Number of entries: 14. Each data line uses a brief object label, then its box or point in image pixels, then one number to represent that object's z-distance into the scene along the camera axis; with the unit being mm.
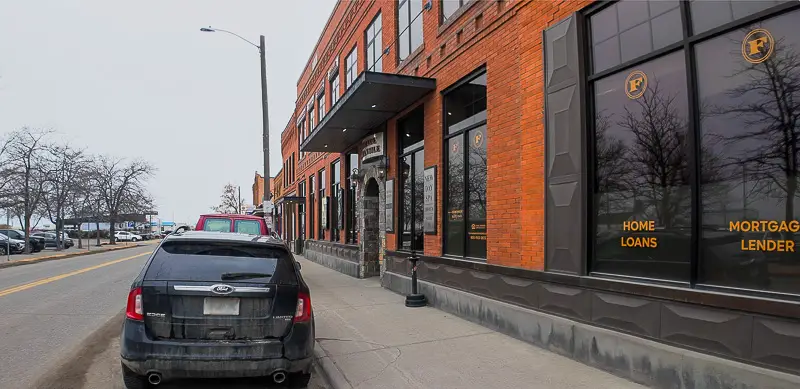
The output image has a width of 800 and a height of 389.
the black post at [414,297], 9625
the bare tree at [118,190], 45750
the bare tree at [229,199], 91500
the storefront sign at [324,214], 21016
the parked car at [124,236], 66569
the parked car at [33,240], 33738
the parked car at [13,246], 29703
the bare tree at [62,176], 31392
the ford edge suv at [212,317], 4309
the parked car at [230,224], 12430
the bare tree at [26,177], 27000
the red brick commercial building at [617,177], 4246
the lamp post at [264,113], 17000
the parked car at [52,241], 38906
